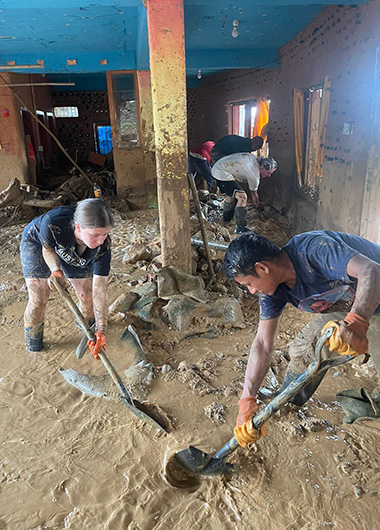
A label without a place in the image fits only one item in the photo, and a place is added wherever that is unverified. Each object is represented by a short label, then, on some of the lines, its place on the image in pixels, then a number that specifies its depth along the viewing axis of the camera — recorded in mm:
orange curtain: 8258
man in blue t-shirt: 1666
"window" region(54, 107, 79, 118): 13641
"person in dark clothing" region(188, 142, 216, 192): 6980
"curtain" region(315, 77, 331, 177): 5020
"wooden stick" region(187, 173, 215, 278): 4449
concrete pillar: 3443
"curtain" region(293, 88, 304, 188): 6398
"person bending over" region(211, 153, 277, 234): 5895
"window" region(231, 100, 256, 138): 9625
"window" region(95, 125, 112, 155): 14260
